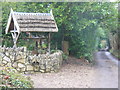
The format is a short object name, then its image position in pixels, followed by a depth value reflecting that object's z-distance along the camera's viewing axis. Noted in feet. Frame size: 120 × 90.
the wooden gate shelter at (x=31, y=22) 31.60
